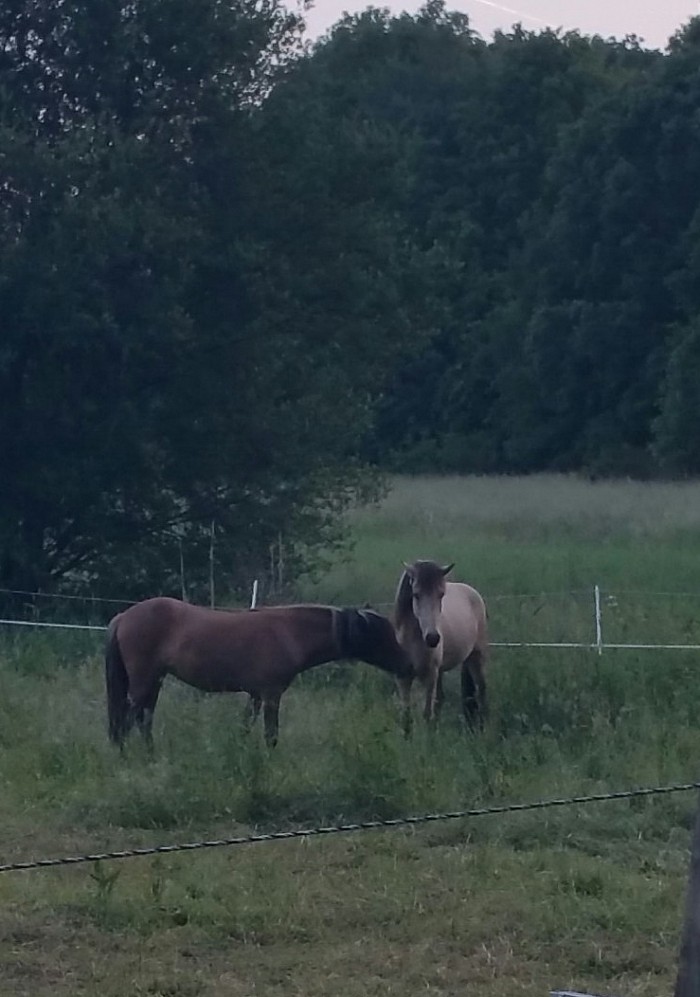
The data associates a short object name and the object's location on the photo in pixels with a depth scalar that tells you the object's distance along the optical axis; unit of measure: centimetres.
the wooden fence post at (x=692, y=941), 756
